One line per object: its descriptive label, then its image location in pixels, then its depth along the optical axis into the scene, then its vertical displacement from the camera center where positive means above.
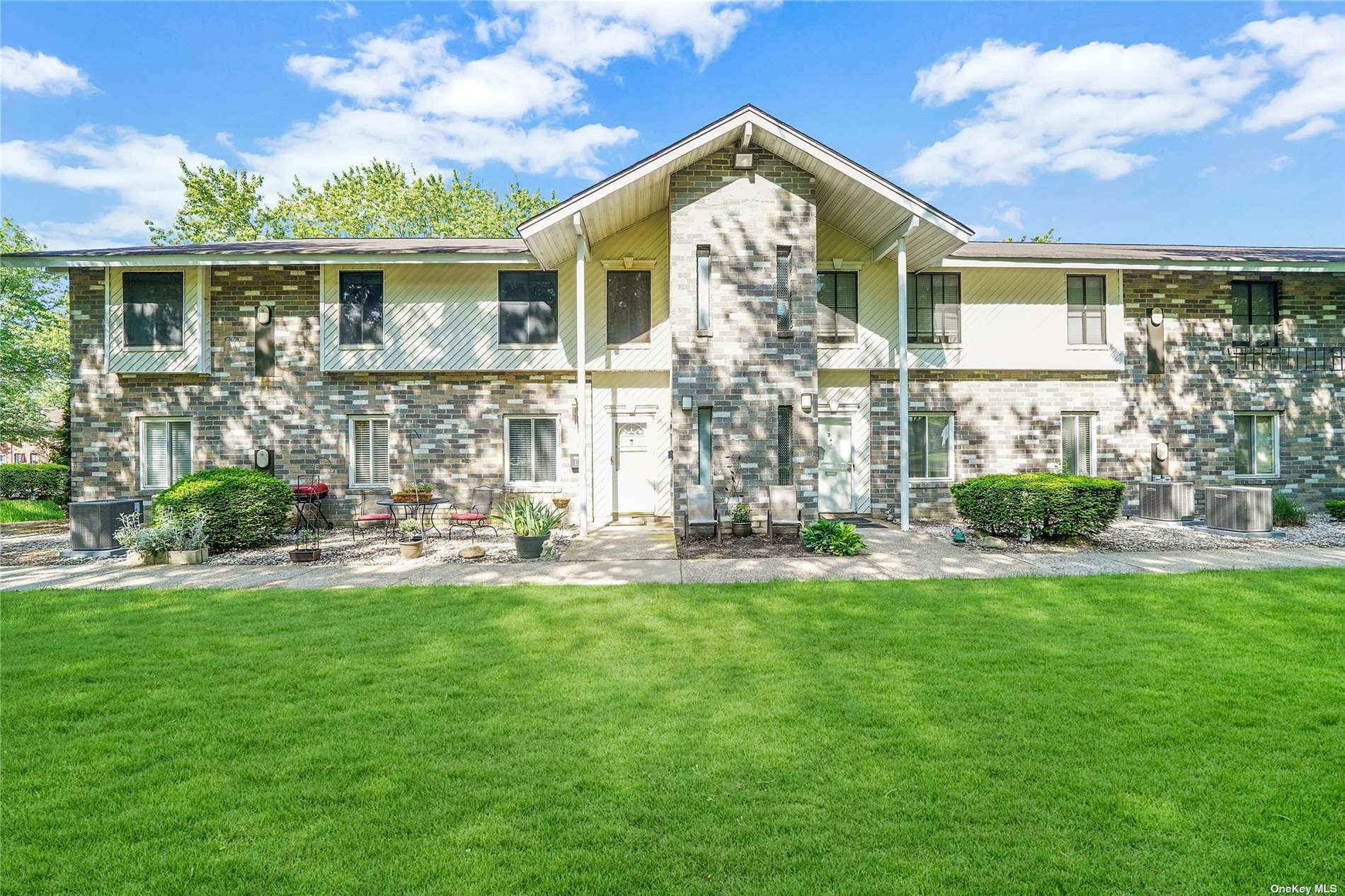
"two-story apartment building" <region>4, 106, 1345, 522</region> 12.01 +2.01
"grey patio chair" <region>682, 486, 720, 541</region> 10.79 -1.08
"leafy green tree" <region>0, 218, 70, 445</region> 22.11 +3.94
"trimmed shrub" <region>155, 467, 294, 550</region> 9.96 -0.84
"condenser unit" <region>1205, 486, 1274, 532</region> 11.27 -1.28
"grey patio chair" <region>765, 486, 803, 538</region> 10.63 -1.10
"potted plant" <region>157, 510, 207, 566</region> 9.27 -1.30
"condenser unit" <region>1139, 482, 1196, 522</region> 12.84 -1.24
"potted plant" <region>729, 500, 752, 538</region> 10.99 -1.32
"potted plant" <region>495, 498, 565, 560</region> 9.40 -1.23
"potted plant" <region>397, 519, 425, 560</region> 9.62 -1.49
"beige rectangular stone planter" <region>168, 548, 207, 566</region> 9.26 -1.58
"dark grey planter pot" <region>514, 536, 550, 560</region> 9.39 -1.48
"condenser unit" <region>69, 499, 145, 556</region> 10.09 -1.20
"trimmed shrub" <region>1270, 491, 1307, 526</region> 12.30 -1.46
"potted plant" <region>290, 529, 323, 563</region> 9.35 -1.54
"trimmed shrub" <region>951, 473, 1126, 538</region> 9.79 -1.00
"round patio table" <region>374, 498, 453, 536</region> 12.48 -1.22
